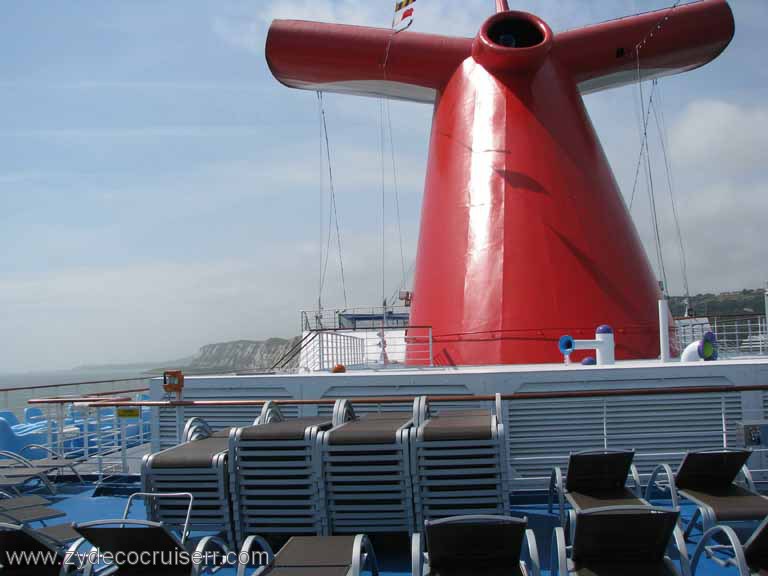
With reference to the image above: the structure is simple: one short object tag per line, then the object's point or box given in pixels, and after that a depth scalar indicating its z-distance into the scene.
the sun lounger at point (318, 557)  2.80
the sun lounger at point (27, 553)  2.91
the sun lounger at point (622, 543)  2.74
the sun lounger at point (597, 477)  4.04
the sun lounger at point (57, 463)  6.09
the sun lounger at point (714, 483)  3.76
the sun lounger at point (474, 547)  2.70
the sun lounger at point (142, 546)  2.81
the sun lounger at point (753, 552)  2.77
